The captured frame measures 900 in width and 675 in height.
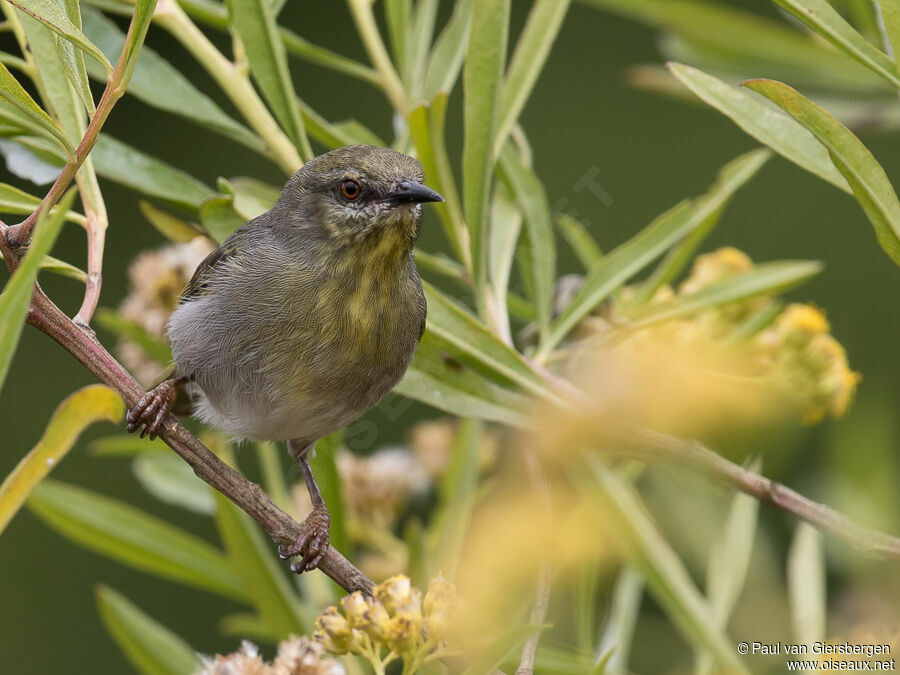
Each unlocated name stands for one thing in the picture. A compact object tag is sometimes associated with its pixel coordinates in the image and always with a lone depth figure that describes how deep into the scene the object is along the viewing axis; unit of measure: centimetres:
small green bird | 284
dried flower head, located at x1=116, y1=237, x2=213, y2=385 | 288
